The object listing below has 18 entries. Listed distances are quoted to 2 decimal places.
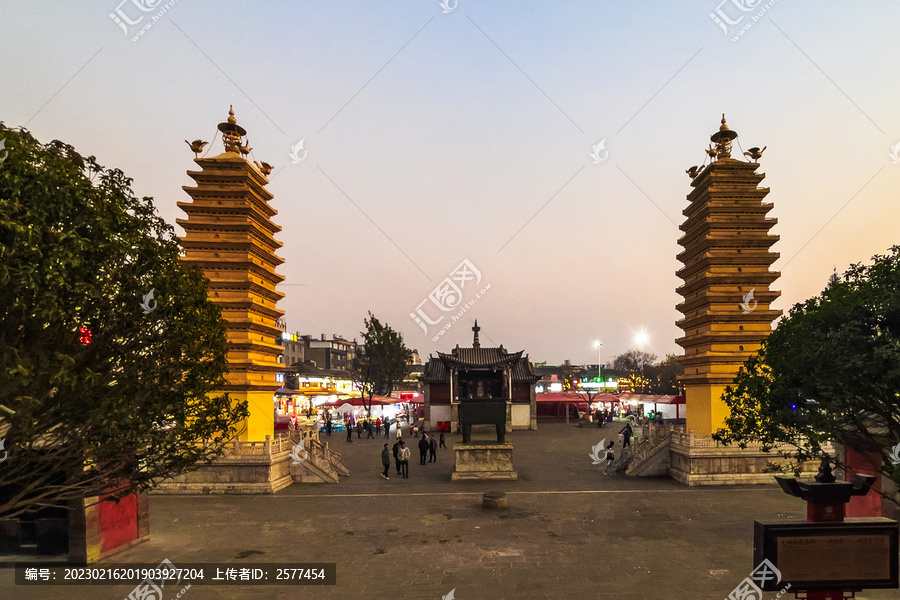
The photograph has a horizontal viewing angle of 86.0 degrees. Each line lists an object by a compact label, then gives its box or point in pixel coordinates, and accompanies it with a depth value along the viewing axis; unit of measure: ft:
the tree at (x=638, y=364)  236.84
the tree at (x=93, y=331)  20.30
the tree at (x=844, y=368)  24.07
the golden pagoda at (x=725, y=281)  67.82
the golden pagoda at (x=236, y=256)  65.62
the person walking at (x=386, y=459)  65.77
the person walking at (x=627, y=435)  78.64
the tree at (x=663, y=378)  222.07
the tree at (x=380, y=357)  175.32
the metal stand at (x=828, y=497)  24.32
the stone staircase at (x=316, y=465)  64.39
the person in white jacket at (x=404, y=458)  65.57
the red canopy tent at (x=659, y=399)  122.93
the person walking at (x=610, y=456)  71.00
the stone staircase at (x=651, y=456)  66.49
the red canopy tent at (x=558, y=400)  151.11
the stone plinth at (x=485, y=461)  65.21
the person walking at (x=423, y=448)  76.59
